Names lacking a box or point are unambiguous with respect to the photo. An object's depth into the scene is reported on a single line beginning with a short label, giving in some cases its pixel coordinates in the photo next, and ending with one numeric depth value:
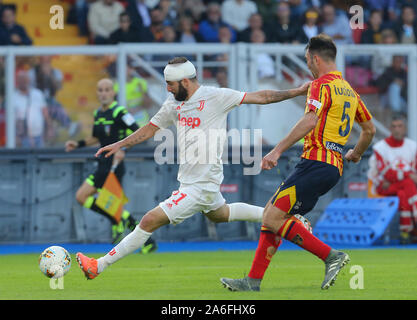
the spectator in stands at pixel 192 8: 21.86
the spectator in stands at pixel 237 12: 21.95
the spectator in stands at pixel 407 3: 23.40
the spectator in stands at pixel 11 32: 19.53
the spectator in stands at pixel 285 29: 20.70
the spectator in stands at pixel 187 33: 20.83
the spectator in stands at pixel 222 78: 18.03
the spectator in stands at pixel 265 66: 18.41
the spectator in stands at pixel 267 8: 22.10
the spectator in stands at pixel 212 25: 21.08
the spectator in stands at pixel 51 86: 17.41
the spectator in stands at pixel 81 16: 21.47
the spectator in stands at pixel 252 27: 20.81
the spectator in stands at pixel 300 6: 21.66
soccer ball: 9.70
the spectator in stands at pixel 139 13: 20.22
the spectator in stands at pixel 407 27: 21.47
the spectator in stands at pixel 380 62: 18.69
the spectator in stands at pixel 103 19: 20.25
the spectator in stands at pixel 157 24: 20.50
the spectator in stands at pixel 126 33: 19.66
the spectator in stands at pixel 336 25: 21.30
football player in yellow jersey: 9.05
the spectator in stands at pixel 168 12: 21.27
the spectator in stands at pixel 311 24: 20.95
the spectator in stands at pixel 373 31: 21.17
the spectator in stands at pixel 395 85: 18.66
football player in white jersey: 9.62
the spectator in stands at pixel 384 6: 23.16
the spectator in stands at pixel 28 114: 17.50
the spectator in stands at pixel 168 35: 19.78
